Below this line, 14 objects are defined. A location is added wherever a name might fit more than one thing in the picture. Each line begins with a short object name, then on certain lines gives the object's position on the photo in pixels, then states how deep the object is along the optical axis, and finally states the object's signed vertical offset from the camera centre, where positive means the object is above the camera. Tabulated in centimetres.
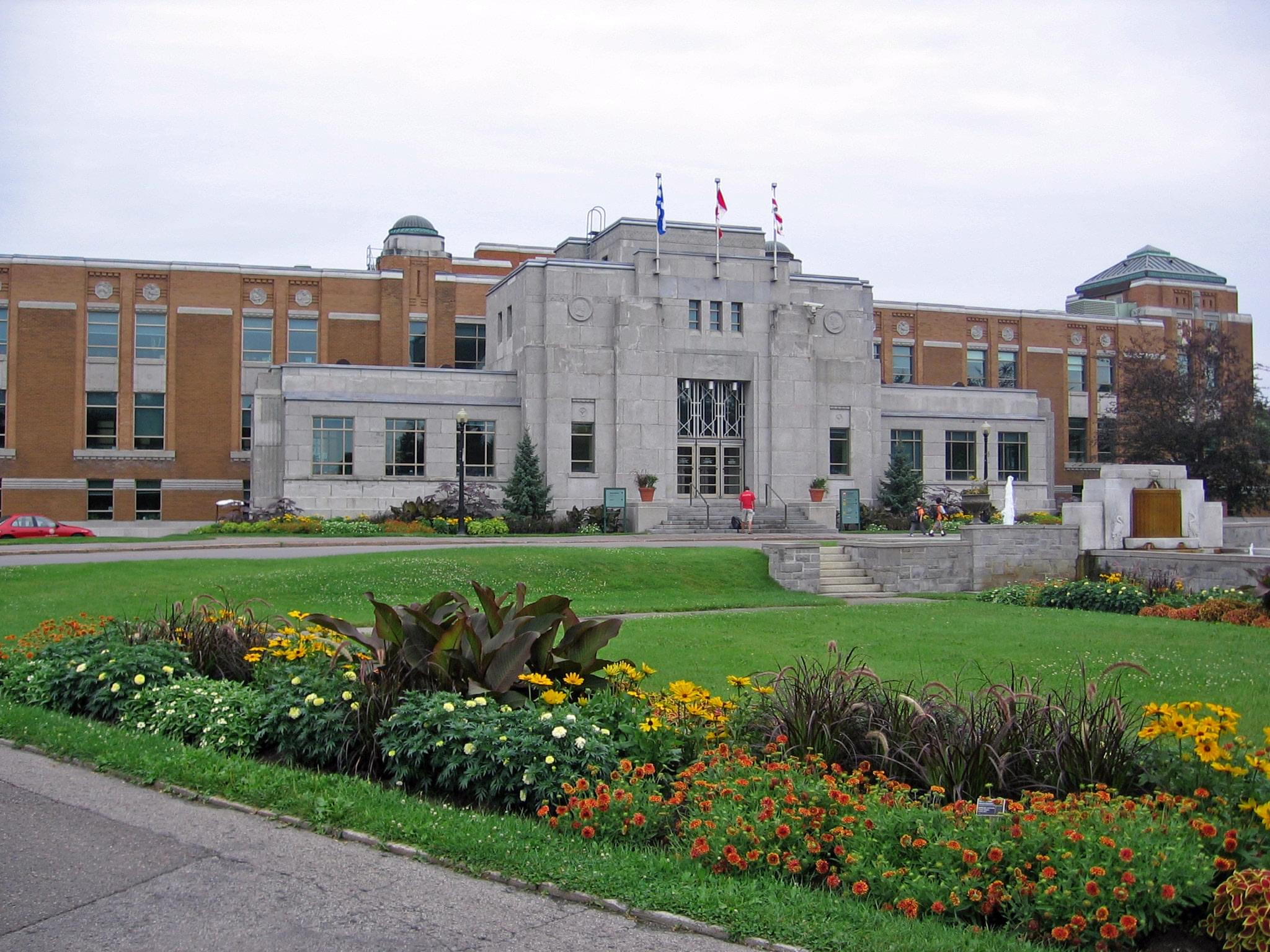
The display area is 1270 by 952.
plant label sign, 658 -180
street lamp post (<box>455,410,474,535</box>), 3847 +95
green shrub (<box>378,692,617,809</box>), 791 -180
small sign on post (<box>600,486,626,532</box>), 4462 -10
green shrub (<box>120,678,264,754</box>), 952 -190
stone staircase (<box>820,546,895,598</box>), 2653 -198
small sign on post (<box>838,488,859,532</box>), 4703 -59
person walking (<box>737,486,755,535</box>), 4275 -49
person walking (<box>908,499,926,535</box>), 4412 -98
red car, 4134 -121
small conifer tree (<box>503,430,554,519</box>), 4419 +19
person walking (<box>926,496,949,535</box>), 3997 -86
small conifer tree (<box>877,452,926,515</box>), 4950 +28
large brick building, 5481 +741
